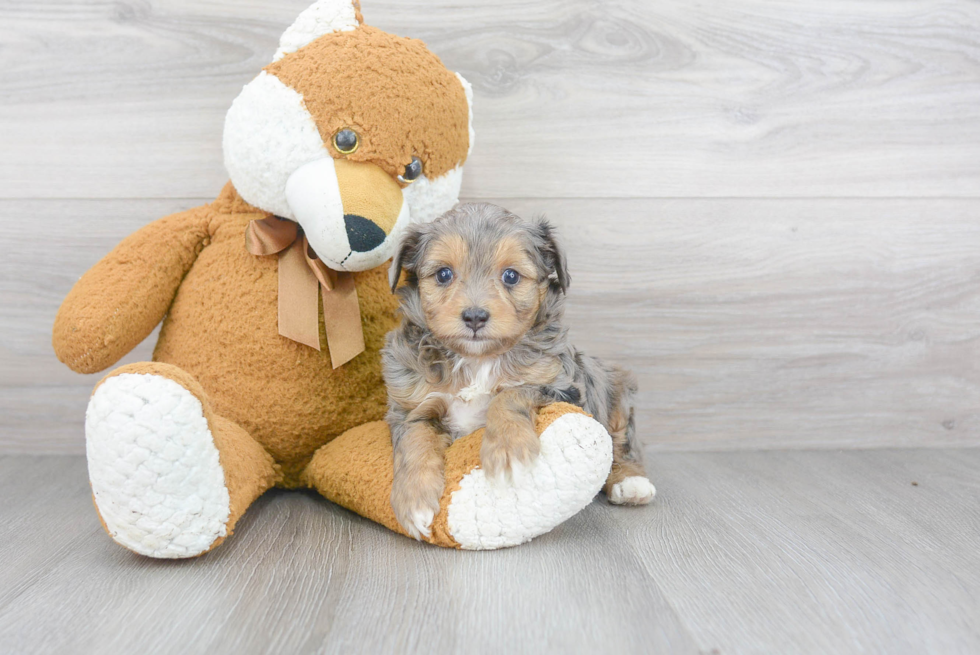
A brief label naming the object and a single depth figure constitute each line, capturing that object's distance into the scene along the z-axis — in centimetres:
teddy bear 60
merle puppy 63
